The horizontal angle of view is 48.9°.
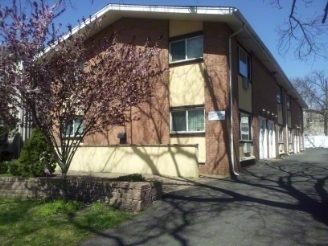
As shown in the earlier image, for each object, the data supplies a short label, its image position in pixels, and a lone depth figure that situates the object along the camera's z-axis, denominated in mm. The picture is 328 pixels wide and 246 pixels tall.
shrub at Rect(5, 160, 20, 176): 11013
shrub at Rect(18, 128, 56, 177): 10633
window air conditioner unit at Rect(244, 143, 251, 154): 14565
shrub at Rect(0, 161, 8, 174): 12250
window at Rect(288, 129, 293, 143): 26884
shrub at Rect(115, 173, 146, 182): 8558
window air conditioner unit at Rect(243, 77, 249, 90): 14772
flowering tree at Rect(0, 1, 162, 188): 6695
